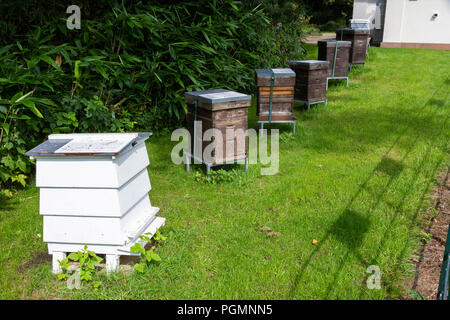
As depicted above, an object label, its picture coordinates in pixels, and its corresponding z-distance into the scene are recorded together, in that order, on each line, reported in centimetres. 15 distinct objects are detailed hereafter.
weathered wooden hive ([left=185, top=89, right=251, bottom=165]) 502
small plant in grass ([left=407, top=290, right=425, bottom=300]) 312
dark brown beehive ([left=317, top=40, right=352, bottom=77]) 938
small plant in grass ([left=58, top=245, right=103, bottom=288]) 331
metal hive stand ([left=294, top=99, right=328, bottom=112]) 812
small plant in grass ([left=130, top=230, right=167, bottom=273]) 335
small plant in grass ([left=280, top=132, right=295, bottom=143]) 701
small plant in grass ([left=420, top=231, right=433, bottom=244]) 392
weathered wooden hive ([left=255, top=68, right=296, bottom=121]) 664
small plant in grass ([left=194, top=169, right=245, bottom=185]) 536
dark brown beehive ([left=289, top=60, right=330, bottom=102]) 774
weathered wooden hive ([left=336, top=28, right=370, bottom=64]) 1079
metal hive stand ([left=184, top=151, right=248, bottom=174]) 528
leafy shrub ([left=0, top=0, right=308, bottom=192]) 543
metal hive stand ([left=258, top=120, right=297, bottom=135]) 691
